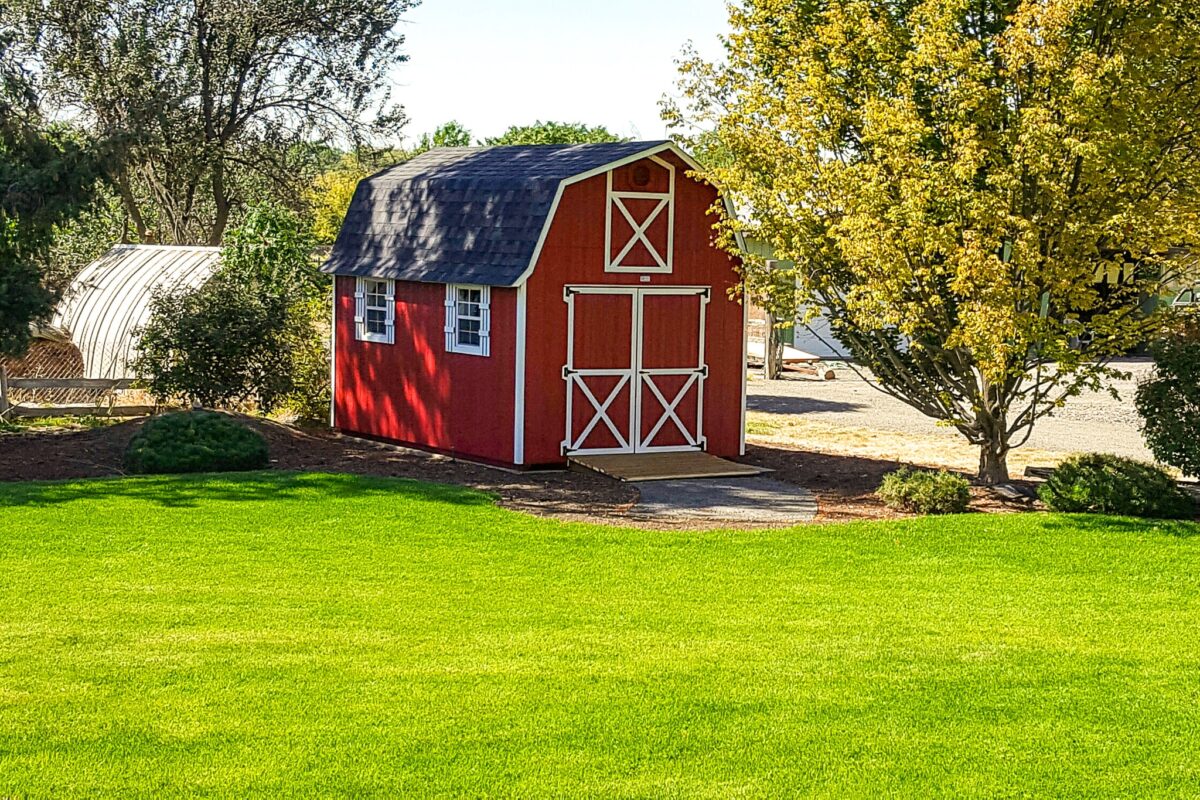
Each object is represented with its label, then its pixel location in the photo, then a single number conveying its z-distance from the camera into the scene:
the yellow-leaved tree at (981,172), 15.12
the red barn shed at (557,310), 18.42
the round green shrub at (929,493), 15.96
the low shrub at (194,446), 17.44
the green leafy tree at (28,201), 18.97
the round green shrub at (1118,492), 15.63
